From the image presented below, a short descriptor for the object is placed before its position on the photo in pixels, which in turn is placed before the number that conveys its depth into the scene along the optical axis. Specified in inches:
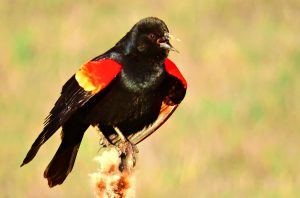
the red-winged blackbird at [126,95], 431.8
